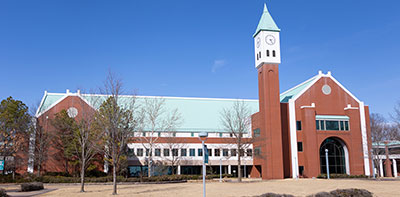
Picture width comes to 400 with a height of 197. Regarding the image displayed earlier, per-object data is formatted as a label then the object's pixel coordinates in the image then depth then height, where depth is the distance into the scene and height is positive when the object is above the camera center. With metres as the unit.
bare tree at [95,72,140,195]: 25.95 +2.41
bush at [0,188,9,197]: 21.47 -2.25
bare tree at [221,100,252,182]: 45.48 +4.33
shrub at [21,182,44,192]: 29.56 -2.61
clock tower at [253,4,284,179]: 51.88 +8.15
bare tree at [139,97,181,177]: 58.03 +5.21
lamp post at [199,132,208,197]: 16.55 +0.74
